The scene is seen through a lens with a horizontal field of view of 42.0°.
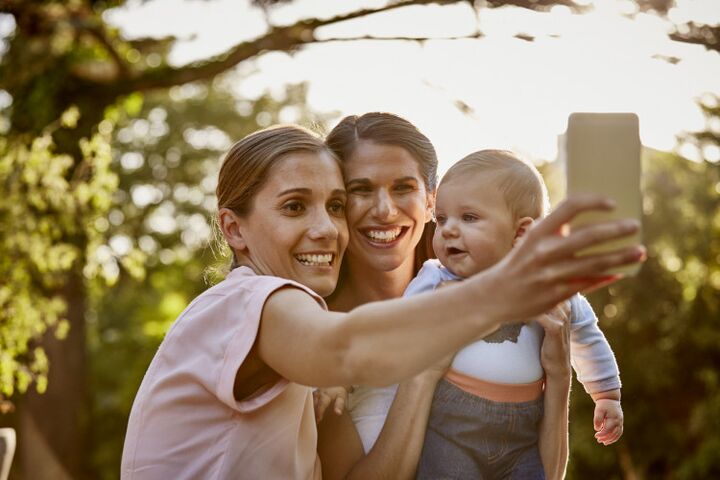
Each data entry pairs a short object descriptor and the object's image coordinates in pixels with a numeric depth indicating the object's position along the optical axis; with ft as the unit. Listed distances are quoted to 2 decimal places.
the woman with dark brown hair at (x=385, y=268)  8.62
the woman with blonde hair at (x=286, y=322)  5.05
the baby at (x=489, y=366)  8.68
